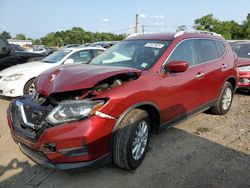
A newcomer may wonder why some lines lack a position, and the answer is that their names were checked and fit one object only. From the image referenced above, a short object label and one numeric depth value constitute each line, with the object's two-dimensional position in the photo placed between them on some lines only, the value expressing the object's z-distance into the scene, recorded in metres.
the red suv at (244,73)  5.02
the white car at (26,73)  4.52
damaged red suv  2.02
